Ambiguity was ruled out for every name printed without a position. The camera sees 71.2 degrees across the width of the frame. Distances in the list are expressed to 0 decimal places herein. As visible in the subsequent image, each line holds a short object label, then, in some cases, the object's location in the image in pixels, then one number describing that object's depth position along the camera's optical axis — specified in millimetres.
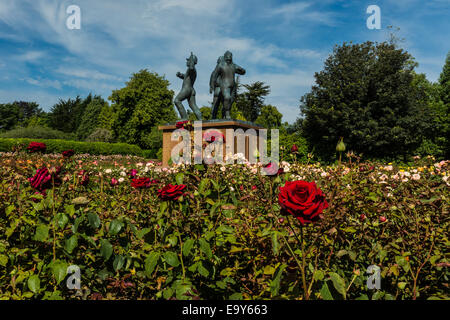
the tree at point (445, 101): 25250
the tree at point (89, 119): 61750
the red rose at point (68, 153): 3529
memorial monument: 9859
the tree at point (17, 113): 61594
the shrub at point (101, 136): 46375
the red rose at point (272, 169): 1737
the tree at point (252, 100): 46412
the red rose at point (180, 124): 2515
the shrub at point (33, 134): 35188
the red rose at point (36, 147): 3936
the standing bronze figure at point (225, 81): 9938
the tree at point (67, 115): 62344
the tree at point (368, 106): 22500
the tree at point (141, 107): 39781
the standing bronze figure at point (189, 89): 10719
